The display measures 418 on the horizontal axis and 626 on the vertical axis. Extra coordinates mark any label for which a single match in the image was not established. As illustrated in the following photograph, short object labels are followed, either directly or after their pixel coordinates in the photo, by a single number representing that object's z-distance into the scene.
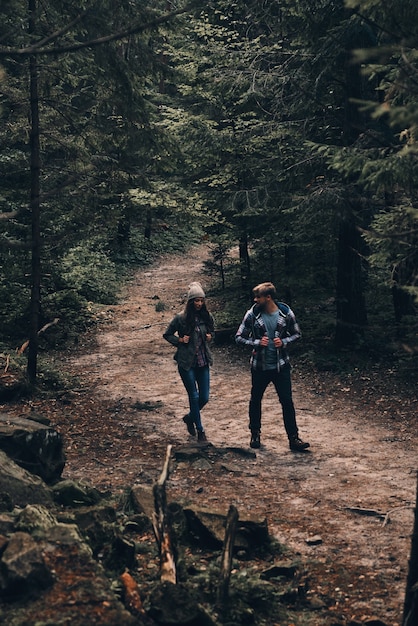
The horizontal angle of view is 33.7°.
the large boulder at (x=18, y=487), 6.72
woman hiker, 9.95
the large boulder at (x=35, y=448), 8.02
